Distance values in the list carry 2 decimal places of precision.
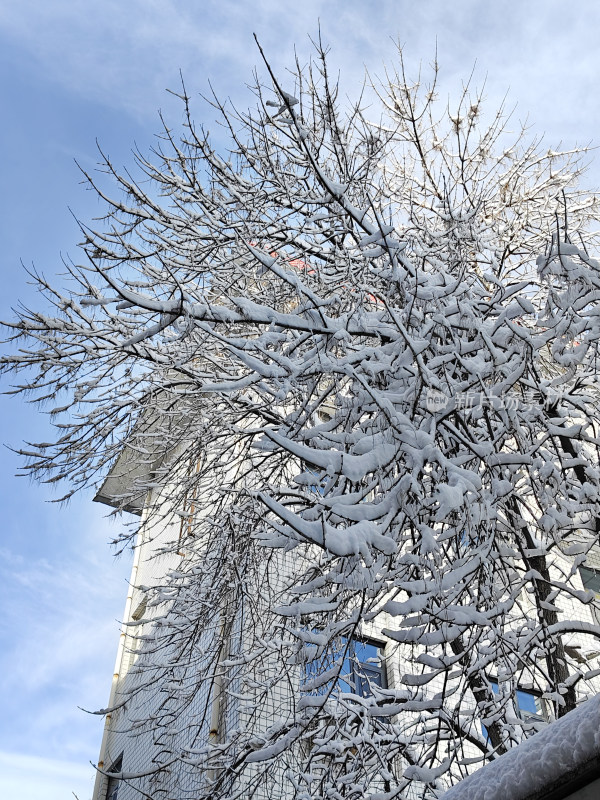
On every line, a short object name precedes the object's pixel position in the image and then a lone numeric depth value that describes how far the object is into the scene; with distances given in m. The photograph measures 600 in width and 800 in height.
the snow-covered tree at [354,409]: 3.10
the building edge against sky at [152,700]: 7.40
